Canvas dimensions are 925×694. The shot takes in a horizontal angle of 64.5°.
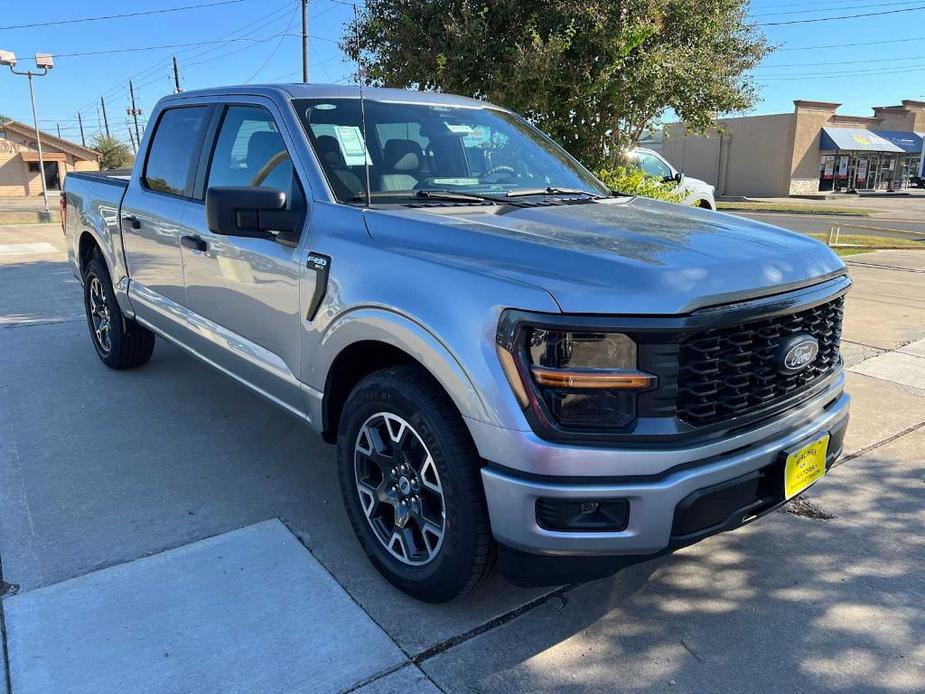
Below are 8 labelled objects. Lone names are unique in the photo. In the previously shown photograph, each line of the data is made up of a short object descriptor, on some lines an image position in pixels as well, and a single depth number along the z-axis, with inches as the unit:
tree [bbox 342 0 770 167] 278.2
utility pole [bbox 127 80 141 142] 2333.2
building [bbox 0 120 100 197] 2097.7
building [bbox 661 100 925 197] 1678.2
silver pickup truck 86.5
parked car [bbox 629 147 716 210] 462.8
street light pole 887.7
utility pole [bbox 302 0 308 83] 1107.3
